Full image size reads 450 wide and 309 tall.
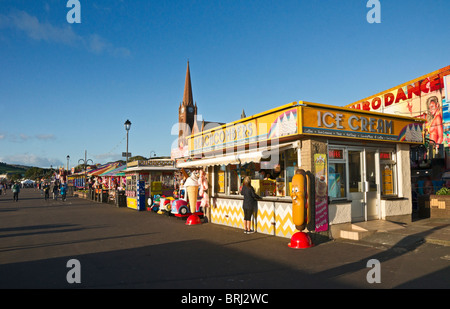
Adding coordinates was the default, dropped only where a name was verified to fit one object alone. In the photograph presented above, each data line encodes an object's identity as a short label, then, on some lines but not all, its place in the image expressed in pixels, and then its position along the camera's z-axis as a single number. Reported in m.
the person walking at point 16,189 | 29.20
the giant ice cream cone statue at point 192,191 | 14.41
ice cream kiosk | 9.27
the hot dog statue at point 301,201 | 8.62
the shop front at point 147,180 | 20.92
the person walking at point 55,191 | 31.20
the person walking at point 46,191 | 29.67
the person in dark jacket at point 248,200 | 10.59
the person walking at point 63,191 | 29.76
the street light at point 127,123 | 23.47
